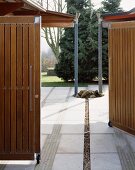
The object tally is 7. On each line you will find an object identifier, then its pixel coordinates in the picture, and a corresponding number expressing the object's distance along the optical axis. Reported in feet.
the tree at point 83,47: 46.52
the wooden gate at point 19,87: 13.13
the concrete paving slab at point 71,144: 15.65
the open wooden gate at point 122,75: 17.56
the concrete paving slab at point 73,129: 19.07
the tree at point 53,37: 64.11
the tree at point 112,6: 47.68
